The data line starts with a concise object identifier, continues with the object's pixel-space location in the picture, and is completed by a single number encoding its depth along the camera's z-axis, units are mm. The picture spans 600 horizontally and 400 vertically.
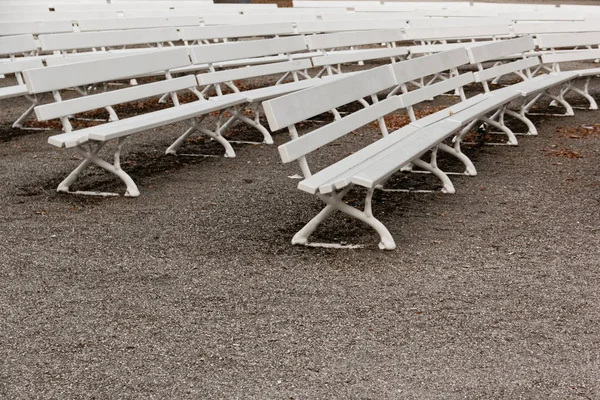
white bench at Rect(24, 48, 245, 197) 5711
